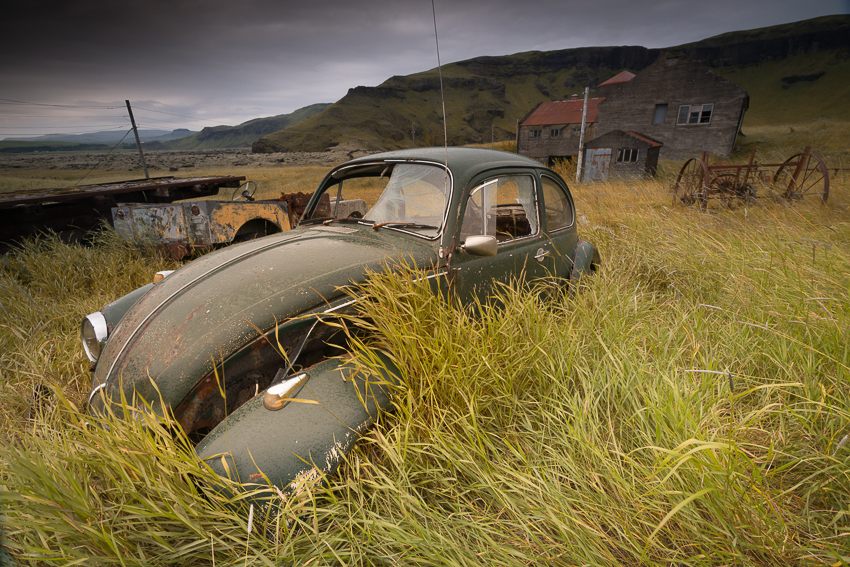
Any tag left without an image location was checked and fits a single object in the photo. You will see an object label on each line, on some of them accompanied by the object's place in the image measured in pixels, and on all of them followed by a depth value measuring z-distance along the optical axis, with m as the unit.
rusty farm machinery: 6.56
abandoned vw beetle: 1.56
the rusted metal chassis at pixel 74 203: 5.55
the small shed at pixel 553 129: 34.59
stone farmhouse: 24.59
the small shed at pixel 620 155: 23.31
